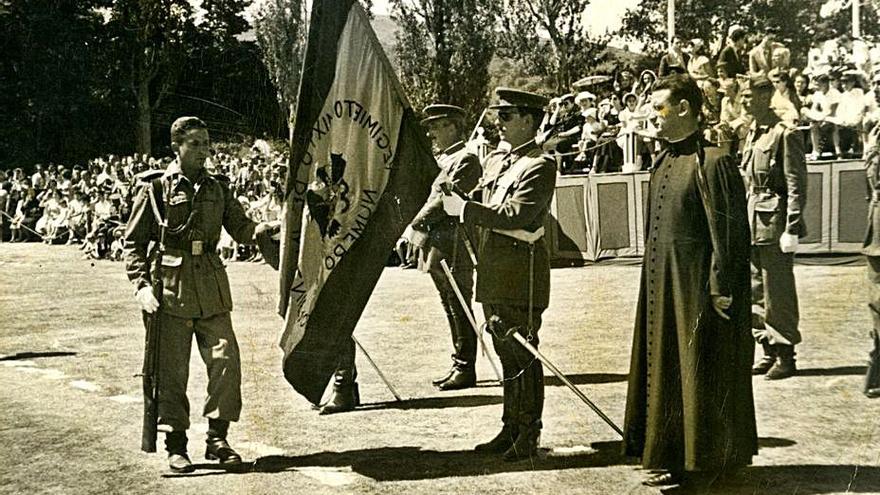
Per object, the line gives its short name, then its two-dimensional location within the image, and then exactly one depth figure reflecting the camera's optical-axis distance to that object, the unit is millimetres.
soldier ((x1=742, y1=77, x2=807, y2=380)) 6102
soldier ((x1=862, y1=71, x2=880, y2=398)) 5430
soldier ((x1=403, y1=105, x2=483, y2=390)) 6129
